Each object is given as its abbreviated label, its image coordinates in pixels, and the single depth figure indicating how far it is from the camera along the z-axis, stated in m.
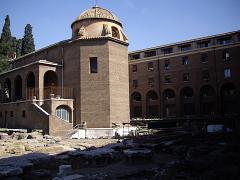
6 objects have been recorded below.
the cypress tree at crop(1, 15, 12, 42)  59.38
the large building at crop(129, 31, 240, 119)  48.50
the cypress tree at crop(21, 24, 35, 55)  63.46
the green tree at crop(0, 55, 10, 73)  46.41
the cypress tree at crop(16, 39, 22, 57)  73.85
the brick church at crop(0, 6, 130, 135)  32.19
